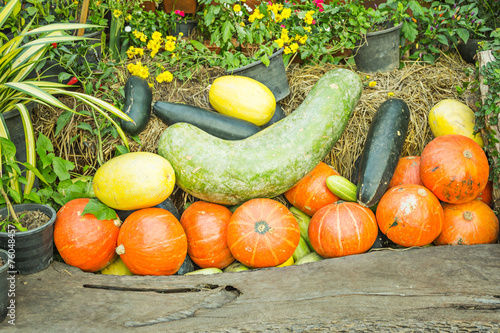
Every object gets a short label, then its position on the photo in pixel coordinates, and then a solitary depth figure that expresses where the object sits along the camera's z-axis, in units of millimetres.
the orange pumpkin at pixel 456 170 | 2332
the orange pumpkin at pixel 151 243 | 2143
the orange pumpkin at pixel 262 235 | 2227
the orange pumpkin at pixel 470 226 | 2346
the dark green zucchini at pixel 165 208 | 2467
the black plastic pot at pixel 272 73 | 2867
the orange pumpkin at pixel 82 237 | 2148
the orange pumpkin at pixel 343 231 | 2283
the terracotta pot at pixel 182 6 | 3374
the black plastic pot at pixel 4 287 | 1686
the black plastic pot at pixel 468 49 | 3445
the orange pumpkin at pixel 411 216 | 2264
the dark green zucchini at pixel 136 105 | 2592
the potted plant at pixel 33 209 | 1927
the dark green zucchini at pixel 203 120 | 2689
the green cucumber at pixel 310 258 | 2415
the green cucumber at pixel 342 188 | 2525
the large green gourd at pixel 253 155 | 2436
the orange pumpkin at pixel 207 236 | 2365
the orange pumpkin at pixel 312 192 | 2596
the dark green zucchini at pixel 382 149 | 2432
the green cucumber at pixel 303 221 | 2641
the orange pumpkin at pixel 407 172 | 2598
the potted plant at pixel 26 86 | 2059
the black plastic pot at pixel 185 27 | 3414
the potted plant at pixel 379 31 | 3162
